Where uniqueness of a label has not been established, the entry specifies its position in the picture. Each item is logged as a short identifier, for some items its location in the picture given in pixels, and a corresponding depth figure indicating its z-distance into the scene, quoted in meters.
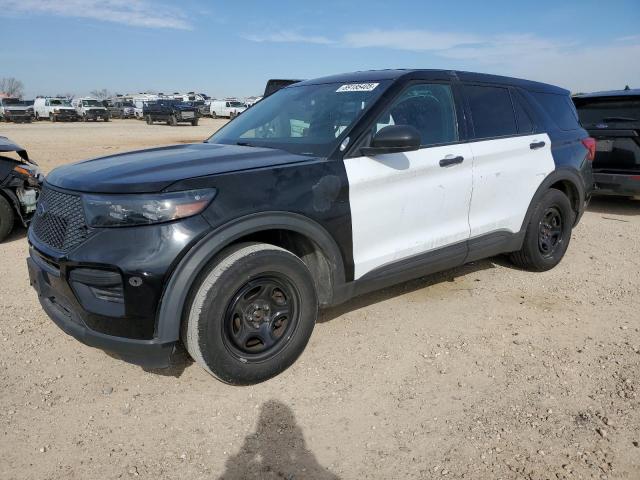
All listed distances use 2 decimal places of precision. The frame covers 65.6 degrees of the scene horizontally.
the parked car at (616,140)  7.02
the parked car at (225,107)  43.54
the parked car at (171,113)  34.12
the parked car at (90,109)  38.81
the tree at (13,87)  112.25
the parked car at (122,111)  48.00
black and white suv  2.53
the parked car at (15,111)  35.59
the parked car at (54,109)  38.31
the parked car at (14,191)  5.83
